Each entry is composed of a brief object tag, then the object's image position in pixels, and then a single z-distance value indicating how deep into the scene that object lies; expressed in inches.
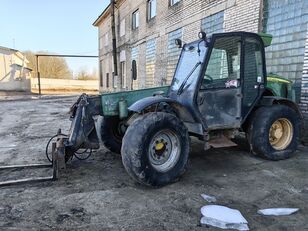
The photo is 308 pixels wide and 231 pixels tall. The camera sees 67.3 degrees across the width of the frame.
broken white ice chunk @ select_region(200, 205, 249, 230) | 96.1
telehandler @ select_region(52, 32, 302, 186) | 127.2
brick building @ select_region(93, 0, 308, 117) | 218.4
